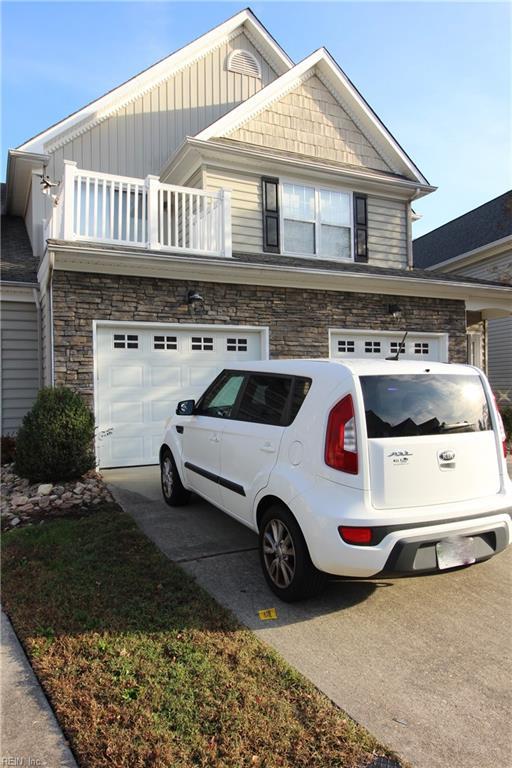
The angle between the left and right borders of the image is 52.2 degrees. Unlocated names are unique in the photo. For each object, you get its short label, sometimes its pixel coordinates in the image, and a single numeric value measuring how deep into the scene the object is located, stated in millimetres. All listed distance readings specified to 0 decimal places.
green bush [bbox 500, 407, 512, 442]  11502
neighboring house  14918
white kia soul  3156
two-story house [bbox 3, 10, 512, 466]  7934
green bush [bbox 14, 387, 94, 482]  6730
